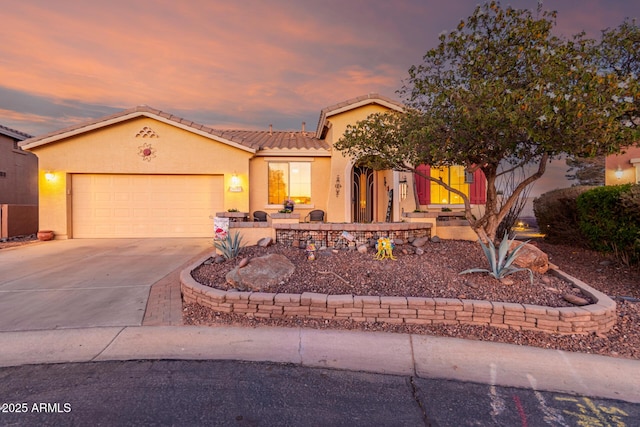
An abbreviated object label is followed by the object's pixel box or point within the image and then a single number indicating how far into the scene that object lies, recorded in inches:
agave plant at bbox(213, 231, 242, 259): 252.8
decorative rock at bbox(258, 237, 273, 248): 283.5
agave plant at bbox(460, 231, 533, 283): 191.8
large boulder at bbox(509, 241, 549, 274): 217.8
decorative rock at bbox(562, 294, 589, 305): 166.3
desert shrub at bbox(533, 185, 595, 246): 326.3
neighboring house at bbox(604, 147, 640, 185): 535.2
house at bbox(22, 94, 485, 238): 448.8
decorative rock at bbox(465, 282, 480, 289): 187.9
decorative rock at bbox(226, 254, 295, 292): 193.0
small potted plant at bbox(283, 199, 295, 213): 395.5
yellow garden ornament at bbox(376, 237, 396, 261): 240.8
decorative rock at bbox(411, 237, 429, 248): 271.0
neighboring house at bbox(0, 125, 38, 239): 457.8
